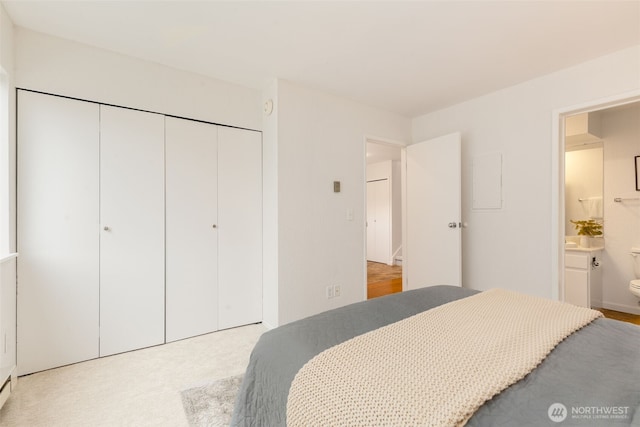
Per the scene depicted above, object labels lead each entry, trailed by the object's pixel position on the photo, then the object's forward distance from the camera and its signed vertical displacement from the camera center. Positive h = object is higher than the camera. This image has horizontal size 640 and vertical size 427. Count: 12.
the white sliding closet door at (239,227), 2.73 -0.14
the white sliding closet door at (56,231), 1.95 -0.13
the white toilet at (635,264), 2.84 -0.56
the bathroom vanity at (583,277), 3.00 -0.70
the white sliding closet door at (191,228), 2.49 -0.13
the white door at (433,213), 3.07 -0.01
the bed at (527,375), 0.70 -0.49
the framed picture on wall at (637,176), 3.05 +0.39
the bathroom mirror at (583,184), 3.37 +0.35
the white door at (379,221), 6.11 -0.18
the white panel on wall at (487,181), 2.95 +0.34
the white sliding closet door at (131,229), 2.21 -0.13
